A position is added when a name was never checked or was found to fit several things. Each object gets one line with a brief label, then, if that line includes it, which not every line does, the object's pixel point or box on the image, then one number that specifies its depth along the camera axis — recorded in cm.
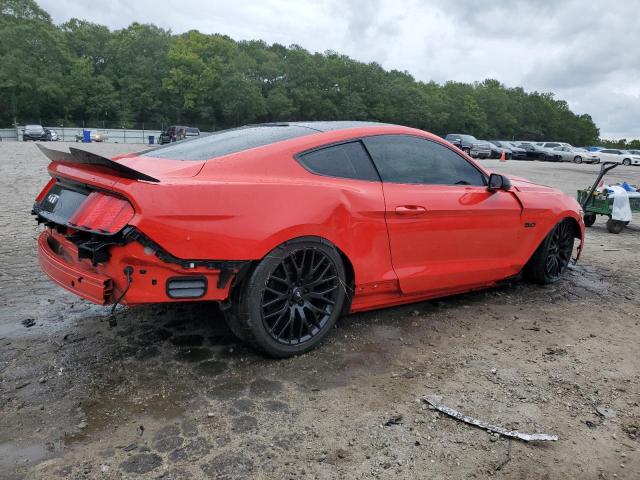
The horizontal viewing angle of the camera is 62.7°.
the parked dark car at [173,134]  3822
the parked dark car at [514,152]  4456
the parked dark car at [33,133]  4062
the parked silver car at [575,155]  4390
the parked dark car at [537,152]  4534
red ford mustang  275
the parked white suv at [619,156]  4316
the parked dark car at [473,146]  3981
